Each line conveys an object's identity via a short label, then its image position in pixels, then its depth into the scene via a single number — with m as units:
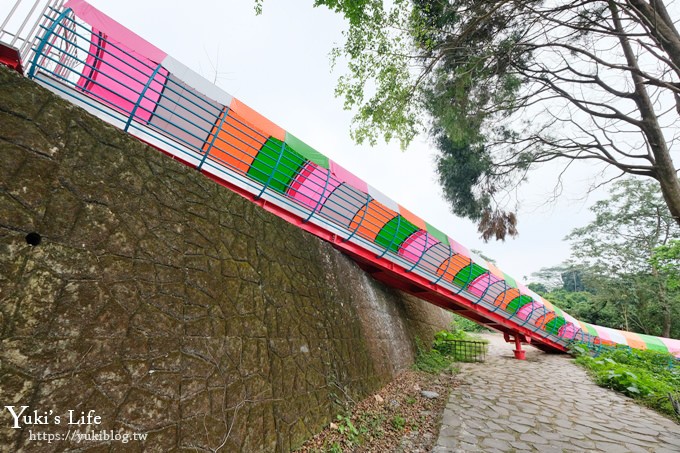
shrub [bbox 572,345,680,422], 5.53
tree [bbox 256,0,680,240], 4.59
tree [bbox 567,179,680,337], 19.19
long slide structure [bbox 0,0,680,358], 3.31
